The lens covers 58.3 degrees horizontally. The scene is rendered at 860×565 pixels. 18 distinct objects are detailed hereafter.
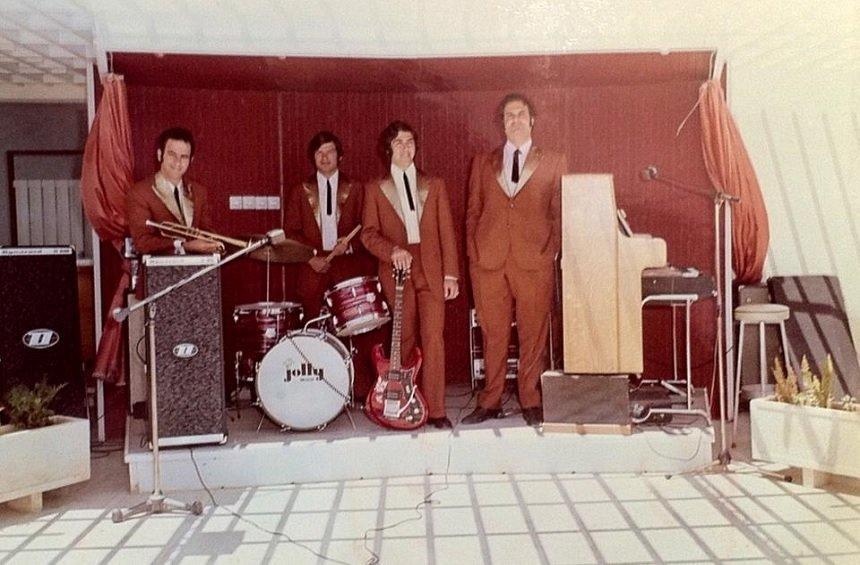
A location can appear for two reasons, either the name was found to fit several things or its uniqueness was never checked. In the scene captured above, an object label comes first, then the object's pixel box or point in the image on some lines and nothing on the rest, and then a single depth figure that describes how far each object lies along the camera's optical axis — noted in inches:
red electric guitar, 167.3
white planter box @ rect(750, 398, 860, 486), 145.2
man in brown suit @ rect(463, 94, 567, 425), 172.6
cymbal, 174.5
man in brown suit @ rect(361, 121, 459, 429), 172.6
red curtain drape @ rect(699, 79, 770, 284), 198.4
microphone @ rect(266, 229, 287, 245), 138.3
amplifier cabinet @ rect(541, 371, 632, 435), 162.2
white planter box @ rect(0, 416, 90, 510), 144.1
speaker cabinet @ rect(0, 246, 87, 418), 167.5
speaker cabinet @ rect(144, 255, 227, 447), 155.7
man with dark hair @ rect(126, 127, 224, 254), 172.9
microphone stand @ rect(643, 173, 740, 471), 147.4
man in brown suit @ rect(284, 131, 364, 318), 197.5
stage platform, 160.1
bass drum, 164.6
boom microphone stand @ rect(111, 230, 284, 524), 138.6
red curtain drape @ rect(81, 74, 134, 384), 189.5
